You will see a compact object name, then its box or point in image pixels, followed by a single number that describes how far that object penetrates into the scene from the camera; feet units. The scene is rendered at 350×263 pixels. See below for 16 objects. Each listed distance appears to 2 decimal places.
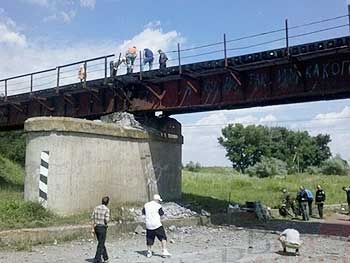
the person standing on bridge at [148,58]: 72.54
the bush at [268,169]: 238.07
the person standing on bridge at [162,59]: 71.92
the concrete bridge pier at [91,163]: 55.57
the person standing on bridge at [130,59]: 73.37
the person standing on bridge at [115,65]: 74.25
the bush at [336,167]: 251.03
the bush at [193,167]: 264.44
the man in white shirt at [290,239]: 41.70
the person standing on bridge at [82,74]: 77.02
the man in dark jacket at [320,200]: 84.79
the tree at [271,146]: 314.35
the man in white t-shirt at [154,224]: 39.63
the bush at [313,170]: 274.16
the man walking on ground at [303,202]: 79.36
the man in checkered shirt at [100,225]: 35.96
